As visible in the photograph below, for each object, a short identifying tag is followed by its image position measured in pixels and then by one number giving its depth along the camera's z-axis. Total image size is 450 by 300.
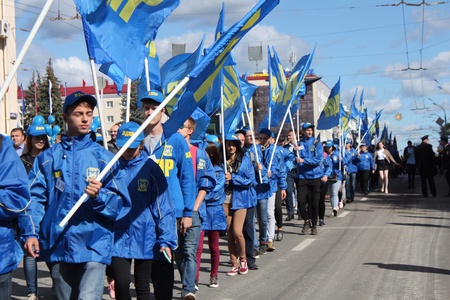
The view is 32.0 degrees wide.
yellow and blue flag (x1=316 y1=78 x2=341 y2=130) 21.58
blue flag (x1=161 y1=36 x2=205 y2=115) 11.85
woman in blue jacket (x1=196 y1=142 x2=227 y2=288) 9.34
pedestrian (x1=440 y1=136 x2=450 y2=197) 26.81
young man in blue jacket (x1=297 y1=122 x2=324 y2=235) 14.91
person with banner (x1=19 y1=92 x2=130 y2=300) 5.18
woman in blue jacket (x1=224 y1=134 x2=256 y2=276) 10.45
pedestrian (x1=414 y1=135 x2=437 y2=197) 25.84
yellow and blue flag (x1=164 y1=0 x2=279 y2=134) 6.57
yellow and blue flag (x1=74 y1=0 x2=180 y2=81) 6.55
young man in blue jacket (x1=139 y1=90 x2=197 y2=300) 6.70
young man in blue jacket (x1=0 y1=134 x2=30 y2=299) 4.64
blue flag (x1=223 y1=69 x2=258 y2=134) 13.71
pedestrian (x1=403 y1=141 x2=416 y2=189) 32.50
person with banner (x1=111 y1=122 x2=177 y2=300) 6.14
